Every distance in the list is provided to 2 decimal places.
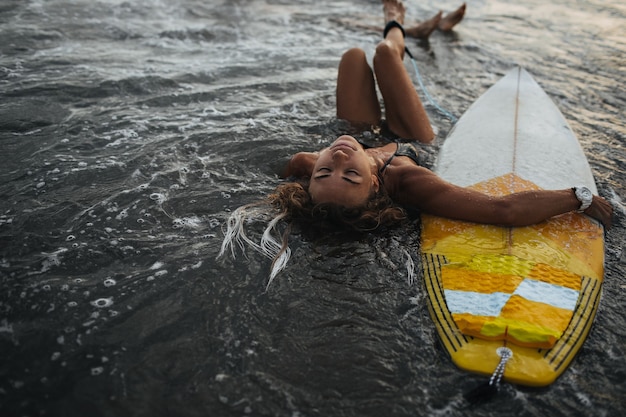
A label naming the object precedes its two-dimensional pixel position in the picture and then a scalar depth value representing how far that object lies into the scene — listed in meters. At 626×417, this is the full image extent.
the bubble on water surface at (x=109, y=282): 2.78
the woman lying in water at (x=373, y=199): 3.17
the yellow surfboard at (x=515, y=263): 2.44
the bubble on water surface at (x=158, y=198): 3.54
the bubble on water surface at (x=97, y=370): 2.28
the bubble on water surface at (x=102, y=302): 2.64
